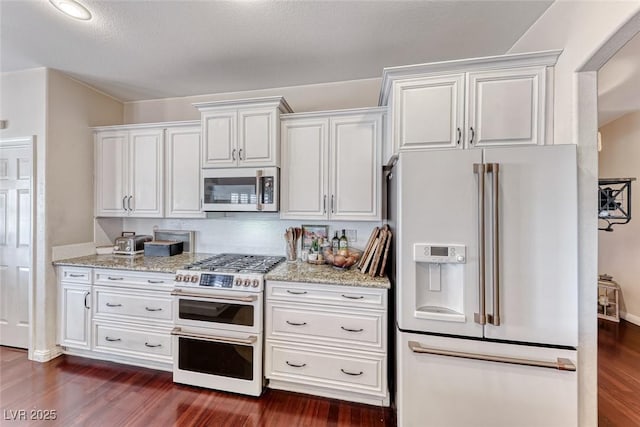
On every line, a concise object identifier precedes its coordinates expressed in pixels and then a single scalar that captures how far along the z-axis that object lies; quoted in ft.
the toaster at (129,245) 9.80
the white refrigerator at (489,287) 4.79
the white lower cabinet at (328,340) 6.47
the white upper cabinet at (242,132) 8.26
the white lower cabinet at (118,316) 7.84
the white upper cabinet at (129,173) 9.54
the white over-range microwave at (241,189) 8.30
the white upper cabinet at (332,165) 7.97
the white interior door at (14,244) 9.04
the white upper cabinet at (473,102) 5.80
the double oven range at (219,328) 6.91
